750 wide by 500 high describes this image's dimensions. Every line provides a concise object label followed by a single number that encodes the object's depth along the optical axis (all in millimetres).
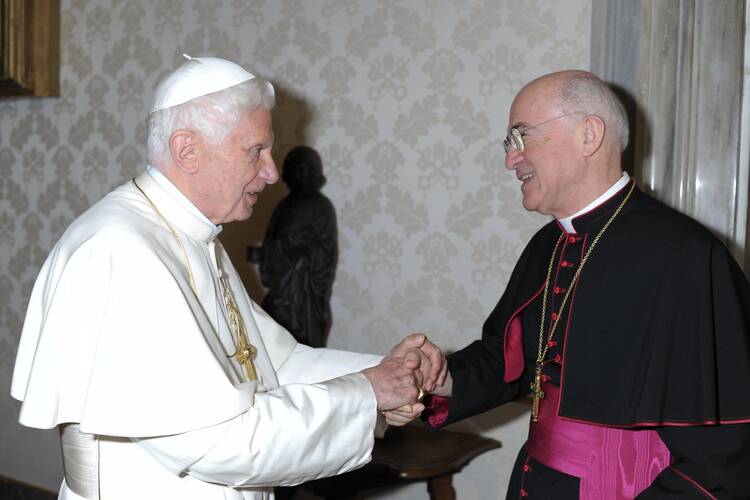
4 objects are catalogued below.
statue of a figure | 4016
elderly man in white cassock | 2002
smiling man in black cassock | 2125
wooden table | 3393
